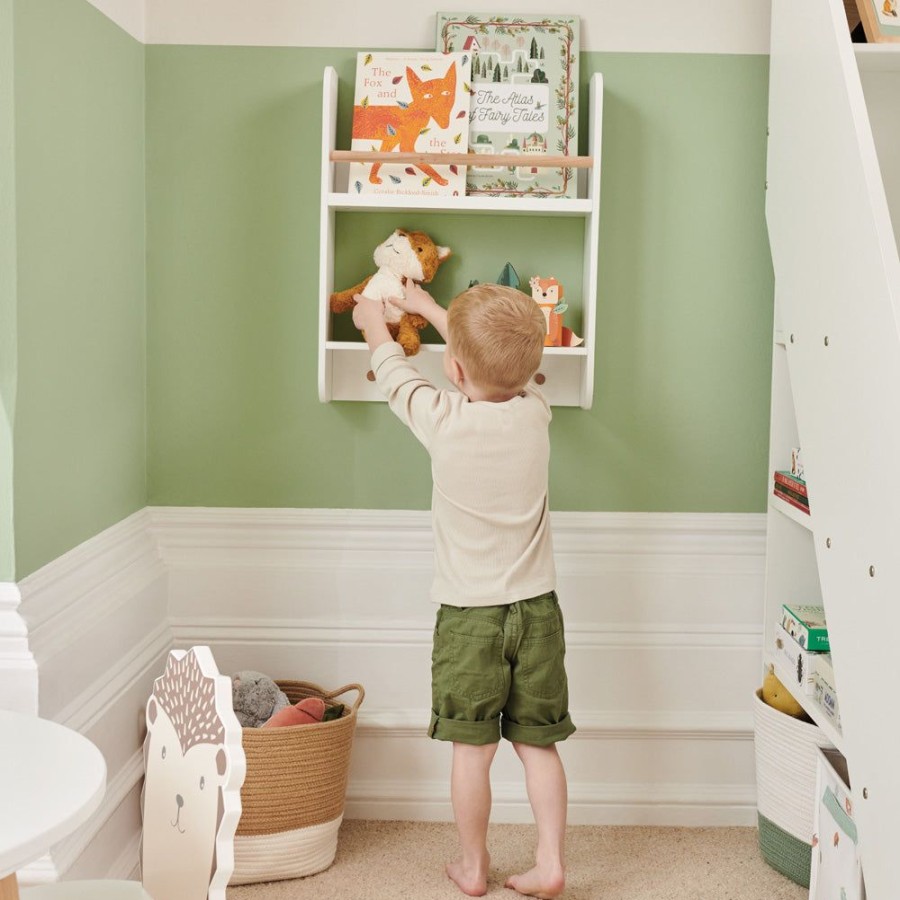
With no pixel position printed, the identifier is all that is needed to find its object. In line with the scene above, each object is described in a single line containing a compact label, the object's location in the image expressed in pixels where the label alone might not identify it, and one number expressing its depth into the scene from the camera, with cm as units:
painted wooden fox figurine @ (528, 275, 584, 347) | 230
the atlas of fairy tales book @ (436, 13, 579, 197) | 232
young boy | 207
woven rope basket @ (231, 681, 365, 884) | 217
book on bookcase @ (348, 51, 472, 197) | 230
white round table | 113
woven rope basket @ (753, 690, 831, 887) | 220
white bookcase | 161
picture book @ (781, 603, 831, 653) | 213
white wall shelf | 224
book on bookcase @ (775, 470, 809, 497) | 221
